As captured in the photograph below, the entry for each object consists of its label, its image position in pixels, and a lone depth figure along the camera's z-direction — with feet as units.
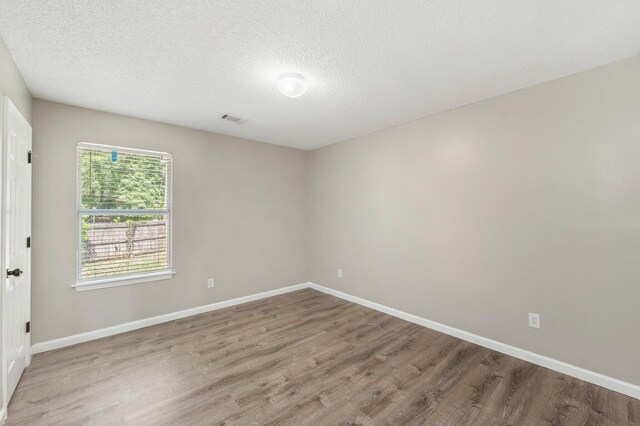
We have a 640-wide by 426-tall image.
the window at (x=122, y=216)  9.68
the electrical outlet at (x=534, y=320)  8.03
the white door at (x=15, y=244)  6.04
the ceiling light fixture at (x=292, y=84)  7.39
